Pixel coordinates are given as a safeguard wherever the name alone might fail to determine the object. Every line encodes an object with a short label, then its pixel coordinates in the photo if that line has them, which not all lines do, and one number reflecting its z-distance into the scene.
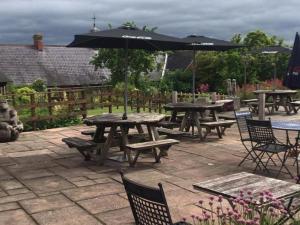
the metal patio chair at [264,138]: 4.91
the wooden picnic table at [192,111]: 7.29
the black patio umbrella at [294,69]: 5.19
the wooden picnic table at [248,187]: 2.69
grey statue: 7.36
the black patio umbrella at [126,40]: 5.52
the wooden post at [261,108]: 9.57
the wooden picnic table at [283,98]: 11.30
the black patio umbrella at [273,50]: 12.30
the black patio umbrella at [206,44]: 7.59
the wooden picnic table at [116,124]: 5.47
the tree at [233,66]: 20.30
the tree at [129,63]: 20.12
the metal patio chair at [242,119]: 6.39
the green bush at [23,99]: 11.53
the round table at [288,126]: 4.87
